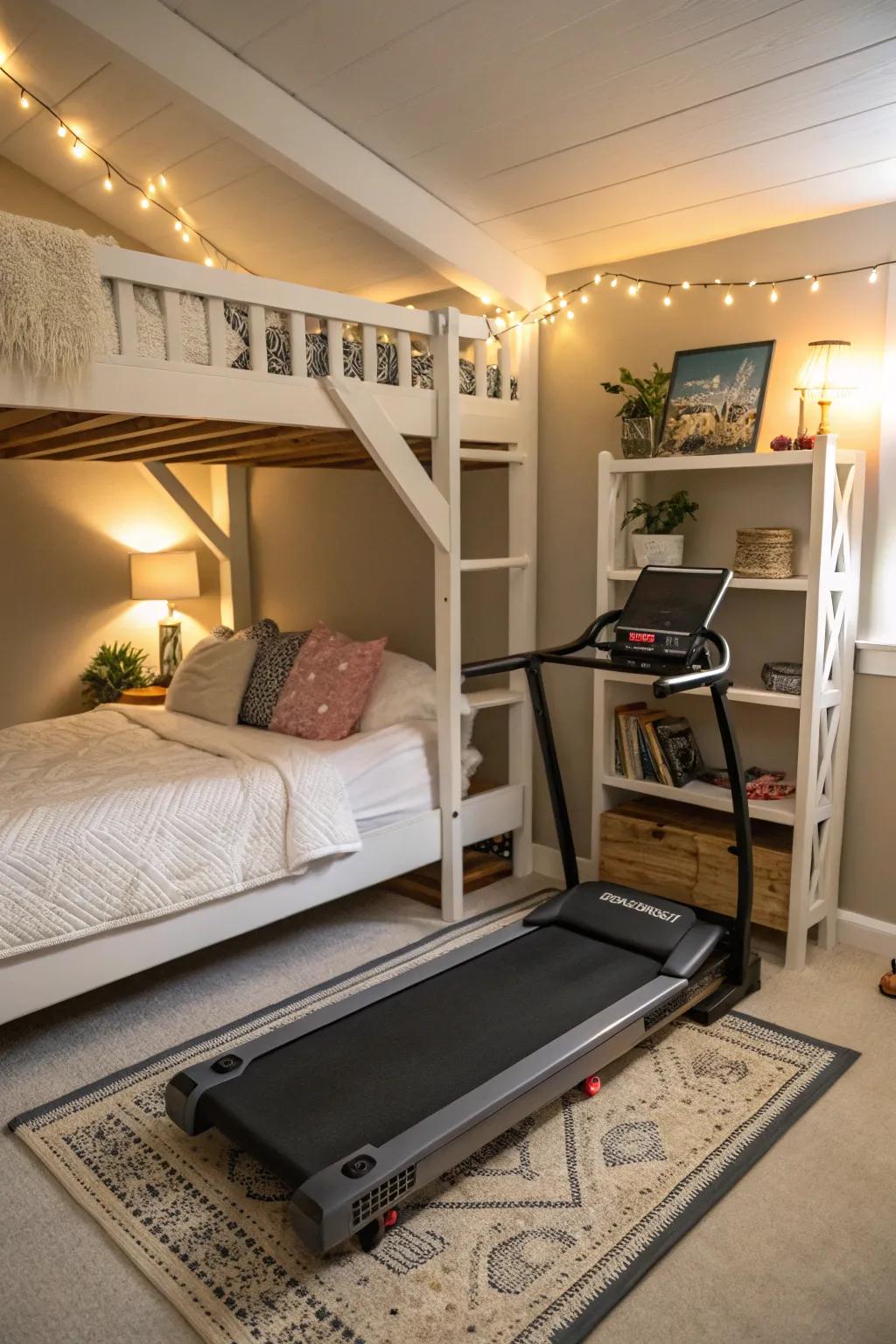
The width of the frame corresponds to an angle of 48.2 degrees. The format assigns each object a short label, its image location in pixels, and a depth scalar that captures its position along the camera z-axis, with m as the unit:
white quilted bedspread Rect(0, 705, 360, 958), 2.52
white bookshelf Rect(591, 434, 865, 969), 2.93
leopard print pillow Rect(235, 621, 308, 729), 3.88
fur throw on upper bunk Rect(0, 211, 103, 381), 2.23
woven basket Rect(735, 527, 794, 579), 3.03
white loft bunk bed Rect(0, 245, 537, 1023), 2.53
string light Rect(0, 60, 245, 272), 3.62
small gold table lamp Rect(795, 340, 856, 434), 2.90
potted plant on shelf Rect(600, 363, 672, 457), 3.28
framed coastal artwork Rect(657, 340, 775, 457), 3.10
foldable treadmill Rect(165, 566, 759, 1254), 1.93
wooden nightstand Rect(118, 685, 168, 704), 4.50
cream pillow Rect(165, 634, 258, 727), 3.93
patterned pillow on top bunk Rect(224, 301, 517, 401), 2.78
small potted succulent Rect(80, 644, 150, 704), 4.62
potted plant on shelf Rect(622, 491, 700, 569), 3.30
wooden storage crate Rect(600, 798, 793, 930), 3.11
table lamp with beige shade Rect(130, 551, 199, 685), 4.63
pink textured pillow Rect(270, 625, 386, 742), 3.69
